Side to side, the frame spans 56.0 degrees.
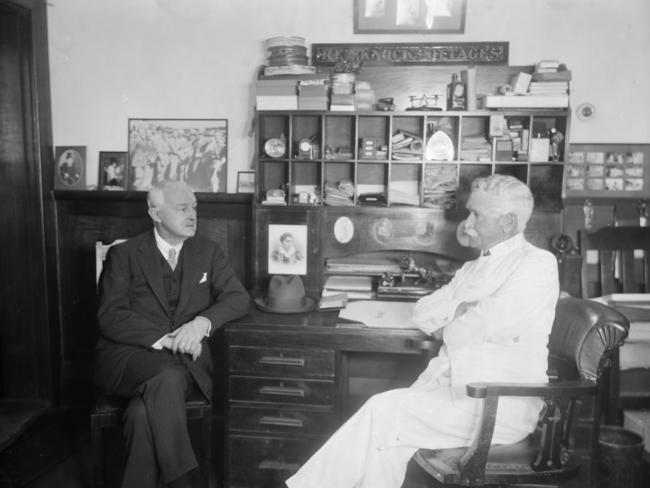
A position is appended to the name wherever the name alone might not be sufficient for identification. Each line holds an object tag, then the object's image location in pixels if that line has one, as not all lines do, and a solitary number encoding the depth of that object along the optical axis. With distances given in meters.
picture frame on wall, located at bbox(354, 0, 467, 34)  3.73
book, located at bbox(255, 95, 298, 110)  3.56
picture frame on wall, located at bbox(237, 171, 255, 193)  4.03
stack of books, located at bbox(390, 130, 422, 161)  3.60
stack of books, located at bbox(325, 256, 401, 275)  3.69
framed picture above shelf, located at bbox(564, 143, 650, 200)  3.79
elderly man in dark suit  2.78
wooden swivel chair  2.25
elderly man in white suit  2.46
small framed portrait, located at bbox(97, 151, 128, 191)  4.13
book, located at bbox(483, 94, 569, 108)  3.40
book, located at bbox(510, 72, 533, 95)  3.43
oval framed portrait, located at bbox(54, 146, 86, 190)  4.16
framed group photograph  4.04
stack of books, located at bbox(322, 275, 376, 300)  3.62
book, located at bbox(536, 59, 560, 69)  3.44
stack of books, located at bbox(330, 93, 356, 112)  3.52
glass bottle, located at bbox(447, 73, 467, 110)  3.50
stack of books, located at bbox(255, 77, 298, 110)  3.55
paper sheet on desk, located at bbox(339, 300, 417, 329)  3.03
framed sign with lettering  3.72
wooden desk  3.02
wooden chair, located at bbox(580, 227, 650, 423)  3.67
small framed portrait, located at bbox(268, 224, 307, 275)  3.70
